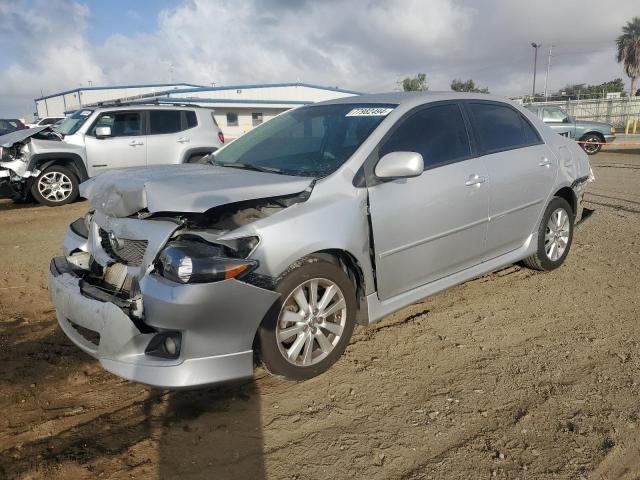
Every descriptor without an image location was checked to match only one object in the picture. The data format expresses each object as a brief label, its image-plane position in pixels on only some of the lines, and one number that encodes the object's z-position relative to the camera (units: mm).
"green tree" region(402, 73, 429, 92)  65656
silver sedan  2646
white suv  8945
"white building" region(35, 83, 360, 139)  35156
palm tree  54000
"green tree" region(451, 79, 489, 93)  64812
